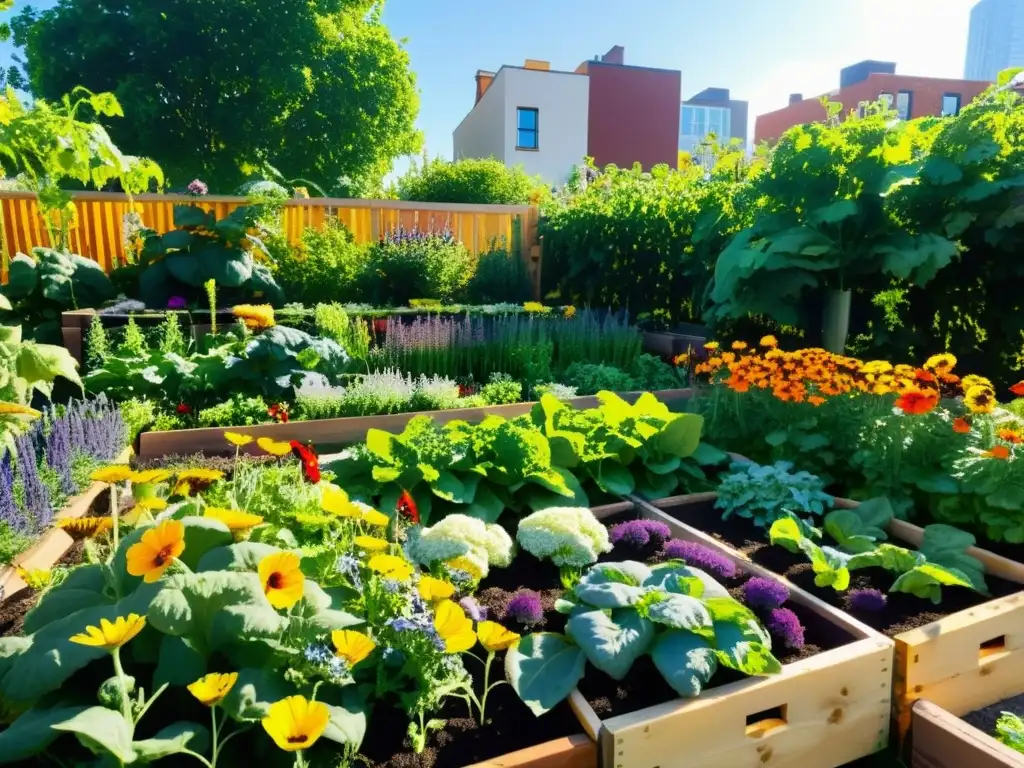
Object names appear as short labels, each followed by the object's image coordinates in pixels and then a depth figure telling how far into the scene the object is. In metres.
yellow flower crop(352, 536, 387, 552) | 1.70
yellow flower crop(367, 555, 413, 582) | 1.61
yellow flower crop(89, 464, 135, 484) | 1.70
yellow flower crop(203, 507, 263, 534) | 1.65
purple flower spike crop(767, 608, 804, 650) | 1.94
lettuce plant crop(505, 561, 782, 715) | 1.71
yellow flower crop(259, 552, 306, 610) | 1.41
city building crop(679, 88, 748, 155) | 62.62
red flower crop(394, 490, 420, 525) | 2.17
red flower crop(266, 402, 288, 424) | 3.92
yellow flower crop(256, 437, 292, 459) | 2.07
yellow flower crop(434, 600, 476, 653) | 1.50
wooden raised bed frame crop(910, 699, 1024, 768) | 1.66
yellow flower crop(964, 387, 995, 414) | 2.63
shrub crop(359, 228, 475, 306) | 7.27
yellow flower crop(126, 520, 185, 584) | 1.33
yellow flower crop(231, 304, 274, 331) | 4.49
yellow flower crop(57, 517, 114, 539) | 1.68
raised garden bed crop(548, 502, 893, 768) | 1.61
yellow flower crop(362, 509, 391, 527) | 1.86
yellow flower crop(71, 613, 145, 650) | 1.16
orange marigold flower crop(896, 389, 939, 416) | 2.67
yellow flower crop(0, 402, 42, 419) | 1.87
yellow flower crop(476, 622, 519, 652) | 1.55
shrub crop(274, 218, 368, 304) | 7.13
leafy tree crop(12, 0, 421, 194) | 16.03
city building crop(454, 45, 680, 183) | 23.80
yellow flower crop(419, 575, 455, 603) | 1.60
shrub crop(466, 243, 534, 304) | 7.79
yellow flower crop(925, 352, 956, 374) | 2.95
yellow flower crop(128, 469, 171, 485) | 1.79
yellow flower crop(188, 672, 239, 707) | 1.16
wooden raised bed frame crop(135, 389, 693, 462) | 3.64
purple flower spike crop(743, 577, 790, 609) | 2.07
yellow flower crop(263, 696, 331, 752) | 1.16
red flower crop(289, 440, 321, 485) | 2.32
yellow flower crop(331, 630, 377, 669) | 1.39
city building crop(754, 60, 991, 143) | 31.03
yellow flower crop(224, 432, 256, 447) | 2.30
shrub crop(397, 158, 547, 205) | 13.73
